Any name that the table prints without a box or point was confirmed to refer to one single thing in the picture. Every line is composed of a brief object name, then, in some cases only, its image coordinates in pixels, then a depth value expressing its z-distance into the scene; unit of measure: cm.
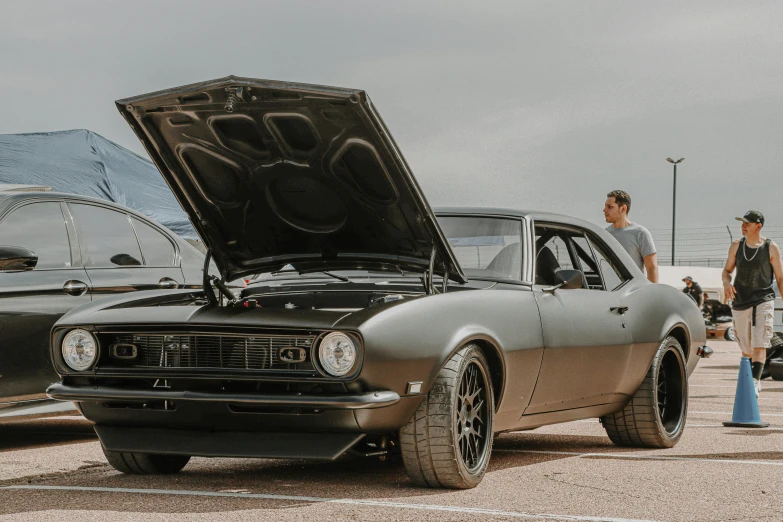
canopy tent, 2506
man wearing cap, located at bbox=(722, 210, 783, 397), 1090
